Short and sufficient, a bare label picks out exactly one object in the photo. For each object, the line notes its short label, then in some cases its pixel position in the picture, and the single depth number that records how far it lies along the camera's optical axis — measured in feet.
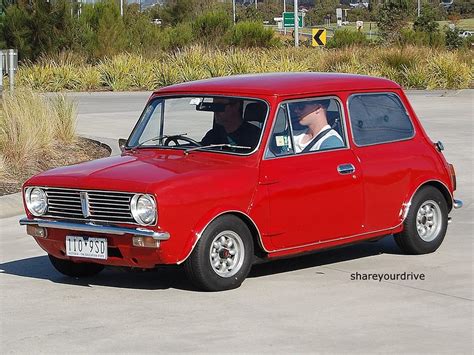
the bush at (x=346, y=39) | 156.76
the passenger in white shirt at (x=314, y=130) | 29.19
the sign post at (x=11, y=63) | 61.79
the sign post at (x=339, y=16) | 275.96
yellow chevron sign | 142.20
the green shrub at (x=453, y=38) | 171.07
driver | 28.71
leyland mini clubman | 26.35
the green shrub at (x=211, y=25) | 143.33
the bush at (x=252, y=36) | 135.95
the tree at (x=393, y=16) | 226.38
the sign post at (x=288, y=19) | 169.17
